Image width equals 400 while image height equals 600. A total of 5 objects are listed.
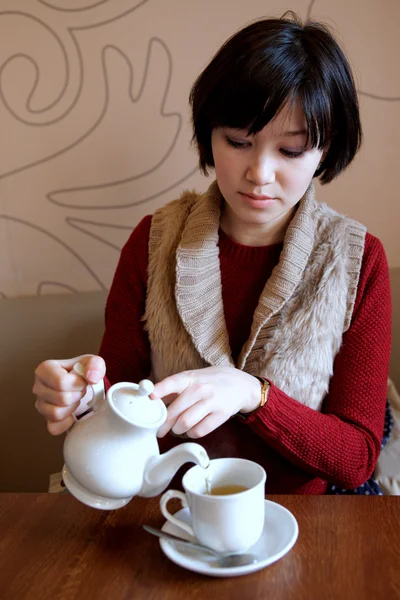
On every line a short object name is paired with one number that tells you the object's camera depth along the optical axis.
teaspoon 0.69
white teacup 0.66
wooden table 0.66
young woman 0.95
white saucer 0.68
